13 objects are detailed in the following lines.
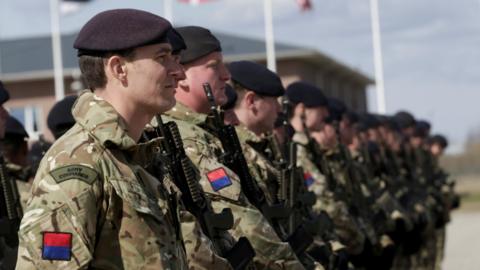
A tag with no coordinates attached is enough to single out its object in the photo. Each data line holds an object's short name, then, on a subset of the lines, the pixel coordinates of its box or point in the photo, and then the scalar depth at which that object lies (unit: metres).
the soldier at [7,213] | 5.82
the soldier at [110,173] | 3.52
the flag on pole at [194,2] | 21.94
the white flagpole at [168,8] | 23.41
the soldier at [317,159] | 8.62
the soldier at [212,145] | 5.20
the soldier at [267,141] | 6.39
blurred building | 33.75
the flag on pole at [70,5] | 23.31
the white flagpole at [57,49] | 23.77
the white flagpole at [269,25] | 25.80
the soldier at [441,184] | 16.12
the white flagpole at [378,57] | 28.52
